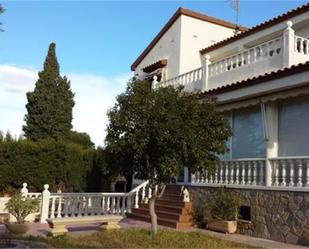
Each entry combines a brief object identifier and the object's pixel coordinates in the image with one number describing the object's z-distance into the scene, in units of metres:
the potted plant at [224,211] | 8.82
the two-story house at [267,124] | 7.96
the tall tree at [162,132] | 7.00
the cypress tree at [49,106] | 18.95
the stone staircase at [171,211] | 9.84
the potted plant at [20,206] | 8.56
